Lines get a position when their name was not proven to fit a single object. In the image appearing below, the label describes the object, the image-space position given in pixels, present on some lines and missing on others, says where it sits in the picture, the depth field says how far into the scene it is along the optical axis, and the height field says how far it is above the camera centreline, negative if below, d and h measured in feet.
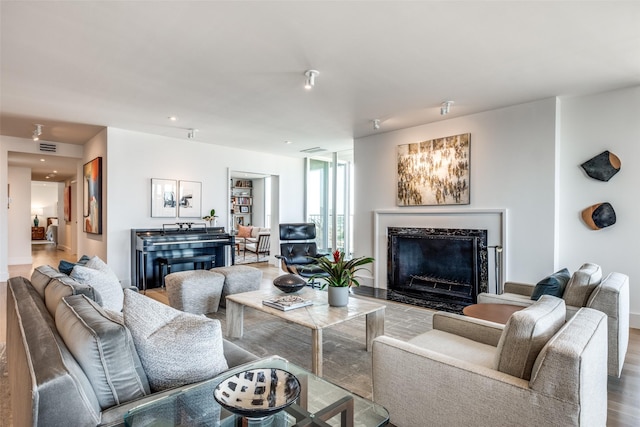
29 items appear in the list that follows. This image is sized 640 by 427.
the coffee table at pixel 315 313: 8.00 -2.71
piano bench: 17.80 -2.75
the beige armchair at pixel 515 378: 4.12 -2.38
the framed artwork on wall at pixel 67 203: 32.63 +0.66
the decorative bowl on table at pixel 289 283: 10.82 -2.34
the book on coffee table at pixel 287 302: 9.24 -2.60
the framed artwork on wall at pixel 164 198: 19.10 +0.69
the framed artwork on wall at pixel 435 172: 15.02 +1.84
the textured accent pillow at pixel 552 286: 8.95 -2.00
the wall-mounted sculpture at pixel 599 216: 12.02 -0.16
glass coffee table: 3.80 -2.40
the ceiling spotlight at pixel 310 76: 10.36 +4.15
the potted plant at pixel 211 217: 20.87 -0.42
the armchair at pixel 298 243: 18.84 -1.92
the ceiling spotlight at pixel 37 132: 17.46 +4.12
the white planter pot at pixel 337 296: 9.52 -2.40
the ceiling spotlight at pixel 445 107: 13.30 +4.15
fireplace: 14.57 -2.59
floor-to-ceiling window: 26.30 +0.92
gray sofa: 3.13 -1.73
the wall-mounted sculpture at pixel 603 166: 11.99 +1.64
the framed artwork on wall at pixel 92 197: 18.66 +0.77
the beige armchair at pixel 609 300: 7.91 -2.13
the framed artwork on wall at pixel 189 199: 20.18 +0.67
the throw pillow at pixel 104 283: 8.14 -1.88
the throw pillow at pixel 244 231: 33.88 -2.11
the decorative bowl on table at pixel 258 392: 3.60 -2.06
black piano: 17.80 -1.98
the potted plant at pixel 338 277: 9.52 -1.87
